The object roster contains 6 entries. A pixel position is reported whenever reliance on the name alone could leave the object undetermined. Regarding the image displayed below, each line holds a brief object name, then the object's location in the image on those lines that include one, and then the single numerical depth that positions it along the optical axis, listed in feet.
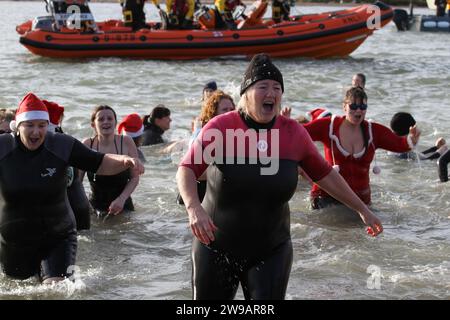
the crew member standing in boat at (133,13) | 67.21
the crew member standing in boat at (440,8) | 100.99
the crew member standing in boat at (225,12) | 66.59
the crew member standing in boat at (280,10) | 70.69
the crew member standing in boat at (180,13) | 66.23
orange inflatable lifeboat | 66.64
